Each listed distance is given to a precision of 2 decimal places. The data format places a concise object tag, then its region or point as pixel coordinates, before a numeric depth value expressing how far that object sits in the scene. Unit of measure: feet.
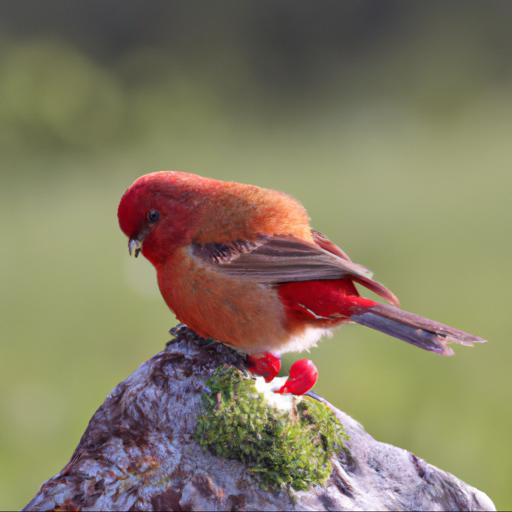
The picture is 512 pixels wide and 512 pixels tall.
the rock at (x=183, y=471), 22.00
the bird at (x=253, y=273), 26.11
